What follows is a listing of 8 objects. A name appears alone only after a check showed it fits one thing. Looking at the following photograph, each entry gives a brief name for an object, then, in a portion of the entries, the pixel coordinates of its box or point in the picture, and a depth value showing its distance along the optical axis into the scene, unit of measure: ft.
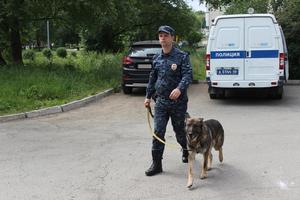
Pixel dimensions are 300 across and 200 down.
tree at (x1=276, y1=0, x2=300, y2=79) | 63.82
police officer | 21.24
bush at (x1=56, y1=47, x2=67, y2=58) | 149.01
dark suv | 52.49
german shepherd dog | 20.29
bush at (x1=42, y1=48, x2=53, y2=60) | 133.10
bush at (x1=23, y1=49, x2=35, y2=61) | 99.81
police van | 44.52
